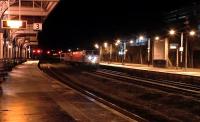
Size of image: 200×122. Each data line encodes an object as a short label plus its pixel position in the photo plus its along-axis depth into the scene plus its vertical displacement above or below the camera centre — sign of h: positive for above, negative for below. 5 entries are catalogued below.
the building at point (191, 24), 59.31 +3.61
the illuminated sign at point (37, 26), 39.00 +2.06
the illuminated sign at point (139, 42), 79.69 +1.47
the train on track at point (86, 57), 74.55 -1.26
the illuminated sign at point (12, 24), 29.19 +1.73
